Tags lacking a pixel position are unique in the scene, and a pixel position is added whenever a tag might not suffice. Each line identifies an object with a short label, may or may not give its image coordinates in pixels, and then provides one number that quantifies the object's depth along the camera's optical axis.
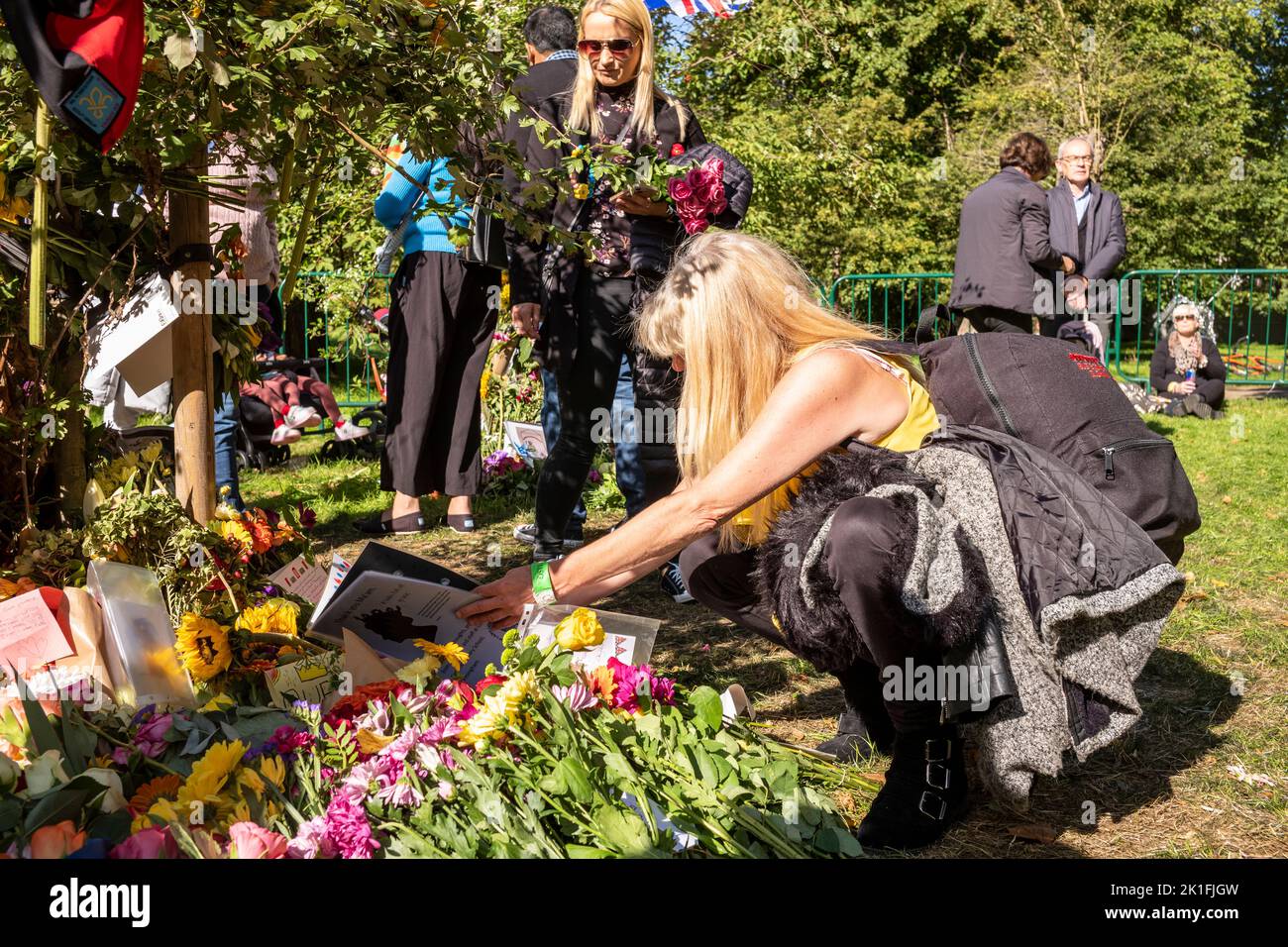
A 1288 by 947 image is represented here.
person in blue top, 4.87
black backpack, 2.58
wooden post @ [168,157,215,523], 2.68
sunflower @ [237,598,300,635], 2.54
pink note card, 2.28
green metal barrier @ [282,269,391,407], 7.73
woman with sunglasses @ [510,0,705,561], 3.89
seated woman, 9.33
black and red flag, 1.84
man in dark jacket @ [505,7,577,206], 4.26
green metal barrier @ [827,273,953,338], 11.71
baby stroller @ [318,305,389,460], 7.49
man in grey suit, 7.55
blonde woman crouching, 2.24
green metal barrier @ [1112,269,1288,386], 11.52
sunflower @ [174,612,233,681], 2.44
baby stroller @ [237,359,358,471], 6.91
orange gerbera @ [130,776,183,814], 1.99
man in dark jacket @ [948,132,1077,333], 6.27
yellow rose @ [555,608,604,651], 2.30
